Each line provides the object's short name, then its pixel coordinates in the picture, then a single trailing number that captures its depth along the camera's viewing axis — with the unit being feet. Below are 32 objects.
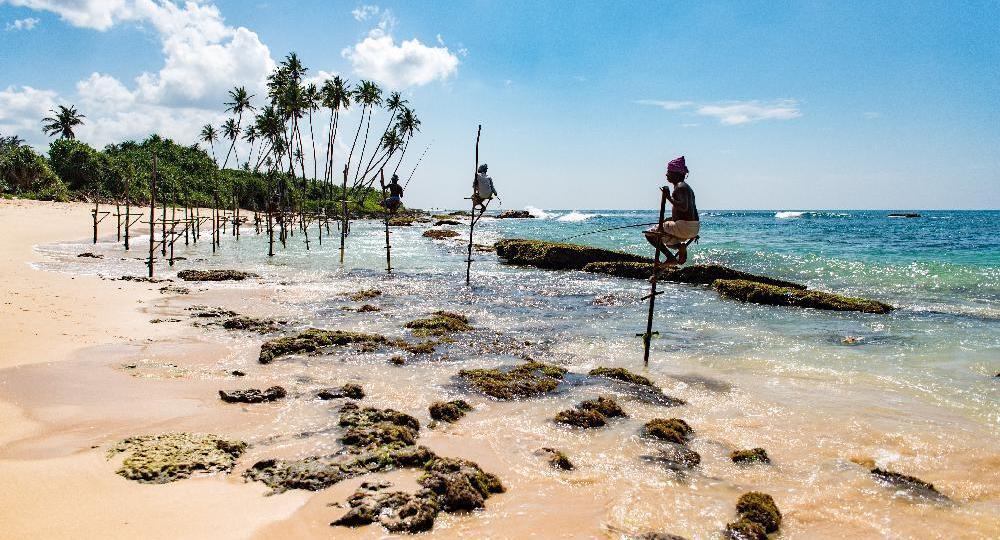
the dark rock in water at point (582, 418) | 22.40
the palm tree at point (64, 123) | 217.15
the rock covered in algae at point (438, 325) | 39.47
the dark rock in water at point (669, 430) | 20.93
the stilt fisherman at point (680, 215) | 29.86
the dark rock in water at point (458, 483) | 15.33
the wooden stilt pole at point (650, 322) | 32.01
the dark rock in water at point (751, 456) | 19.36
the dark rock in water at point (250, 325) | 37.65
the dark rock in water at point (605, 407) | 23.57
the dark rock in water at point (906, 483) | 17.48
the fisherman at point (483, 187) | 54.08
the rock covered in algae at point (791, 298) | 50.14
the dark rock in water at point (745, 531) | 14.60
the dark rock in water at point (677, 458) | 18.90
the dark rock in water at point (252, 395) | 22.99
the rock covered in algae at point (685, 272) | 63.77
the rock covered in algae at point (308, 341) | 30.86
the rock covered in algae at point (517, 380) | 26.13
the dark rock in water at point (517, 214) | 346.13
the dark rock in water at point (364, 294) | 54.08
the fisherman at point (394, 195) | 87.66
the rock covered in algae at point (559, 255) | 82.58
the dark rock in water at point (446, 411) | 22.45
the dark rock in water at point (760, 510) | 15.21
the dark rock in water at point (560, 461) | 18.39
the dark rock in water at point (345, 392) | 24.27
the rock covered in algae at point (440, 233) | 149.18
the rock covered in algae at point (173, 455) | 15.98
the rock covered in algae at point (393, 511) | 14.08
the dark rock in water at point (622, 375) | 28.73
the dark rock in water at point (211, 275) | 61.14
